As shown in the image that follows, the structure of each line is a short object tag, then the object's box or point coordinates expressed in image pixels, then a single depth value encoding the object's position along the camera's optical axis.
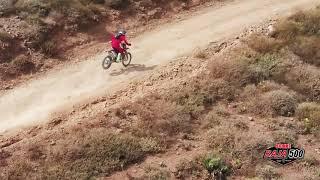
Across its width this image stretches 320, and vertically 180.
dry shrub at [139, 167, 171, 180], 20.89
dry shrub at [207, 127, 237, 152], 22.50
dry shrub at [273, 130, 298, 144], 23.09
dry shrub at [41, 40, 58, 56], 27.91
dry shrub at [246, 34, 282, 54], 28.02
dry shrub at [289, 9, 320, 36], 29.73
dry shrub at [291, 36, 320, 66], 28.02
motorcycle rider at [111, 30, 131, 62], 26.58
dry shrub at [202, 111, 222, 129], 23.62
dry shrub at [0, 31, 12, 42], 27.36
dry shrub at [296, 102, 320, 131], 24.15
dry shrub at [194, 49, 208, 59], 27.95
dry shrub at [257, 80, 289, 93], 25.80
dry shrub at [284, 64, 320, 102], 26.16
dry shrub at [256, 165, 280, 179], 21.59
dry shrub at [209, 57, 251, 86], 26.11
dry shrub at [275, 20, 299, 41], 29.00
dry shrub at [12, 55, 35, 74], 26.69
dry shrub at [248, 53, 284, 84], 26.47
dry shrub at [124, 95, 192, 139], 22.95
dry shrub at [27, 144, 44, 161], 21.11
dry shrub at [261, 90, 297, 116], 24.77
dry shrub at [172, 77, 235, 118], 24.38
